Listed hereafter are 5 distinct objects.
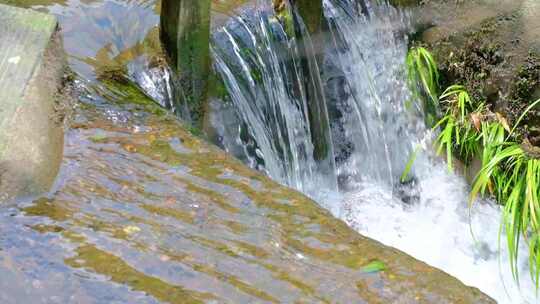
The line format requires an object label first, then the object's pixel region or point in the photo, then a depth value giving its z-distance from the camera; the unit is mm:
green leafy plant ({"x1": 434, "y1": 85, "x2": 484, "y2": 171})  8555
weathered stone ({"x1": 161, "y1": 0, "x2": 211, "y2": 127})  7461
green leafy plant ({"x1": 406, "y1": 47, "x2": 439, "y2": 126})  9312
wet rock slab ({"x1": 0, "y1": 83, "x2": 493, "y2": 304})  4168
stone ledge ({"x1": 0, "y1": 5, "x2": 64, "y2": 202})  4914
